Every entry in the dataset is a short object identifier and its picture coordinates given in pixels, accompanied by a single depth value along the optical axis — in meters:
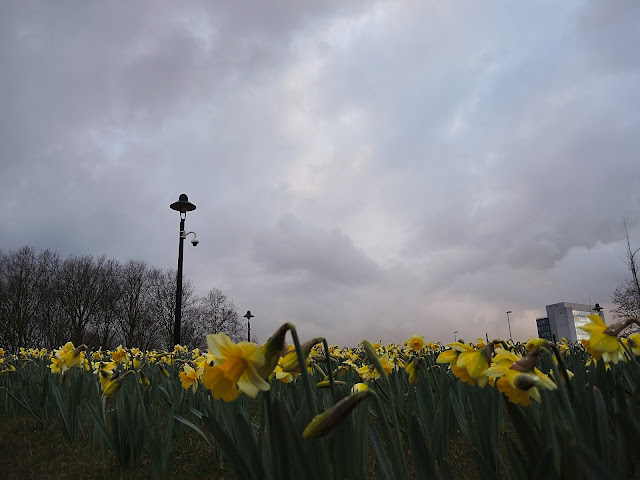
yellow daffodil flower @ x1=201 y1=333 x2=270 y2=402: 1.20
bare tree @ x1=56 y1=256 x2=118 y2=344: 26.14
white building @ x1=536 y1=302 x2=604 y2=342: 32.28
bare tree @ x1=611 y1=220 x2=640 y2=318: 24.03
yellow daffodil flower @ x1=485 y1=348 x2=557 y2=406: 1.33
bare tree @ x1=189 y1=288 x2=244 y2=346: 28.70
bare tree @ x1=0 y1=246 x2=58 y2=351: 23.86
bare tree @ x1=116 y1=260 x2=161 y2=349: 27.92
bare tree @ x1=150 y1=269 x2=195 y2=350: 27.69
